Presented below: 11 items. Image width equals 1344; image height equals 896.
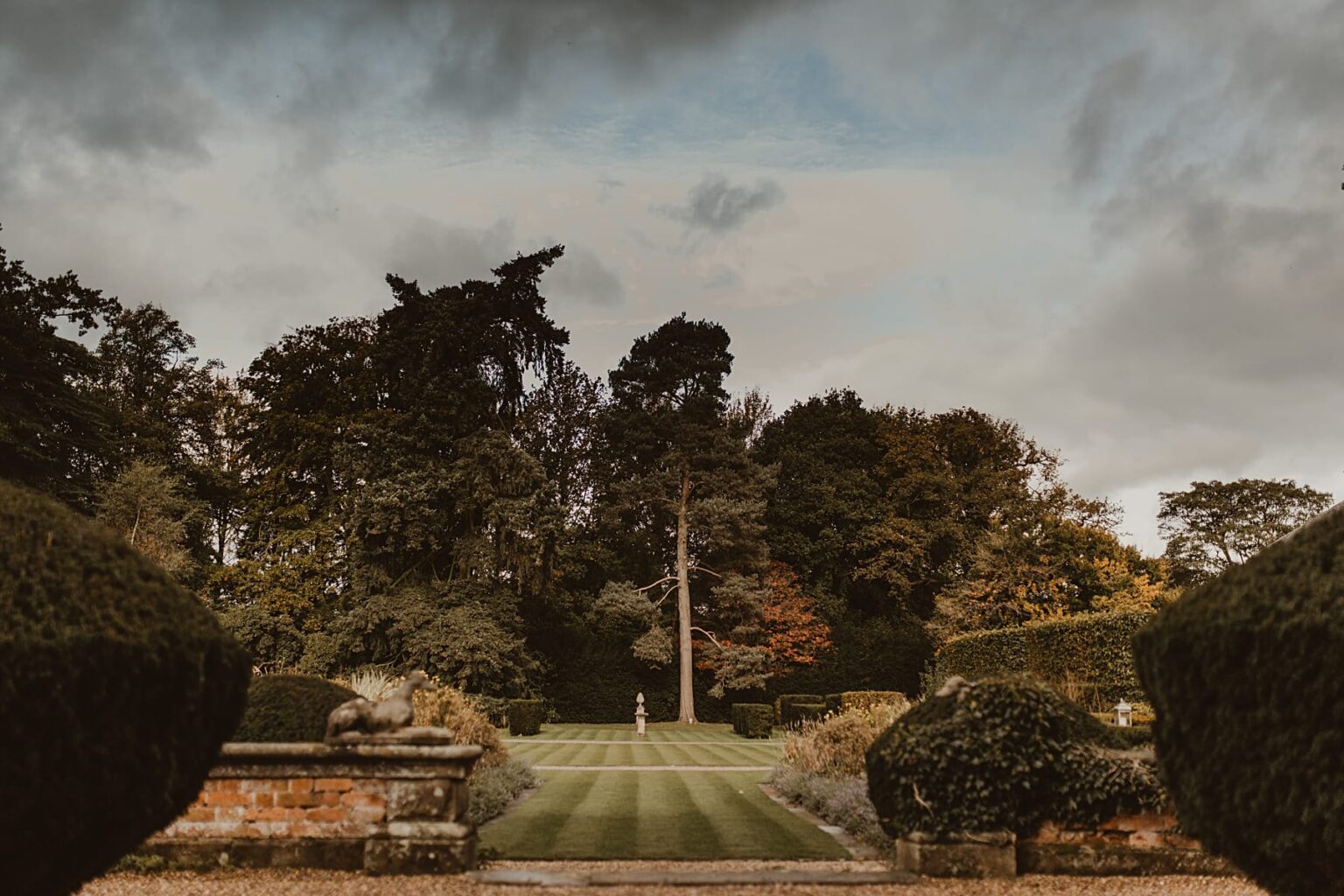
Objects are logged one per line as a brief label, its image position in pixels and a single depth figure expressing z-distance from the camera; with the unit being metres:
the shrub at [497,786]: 9.11
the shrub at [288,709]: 7.09
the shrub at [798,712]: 22.59
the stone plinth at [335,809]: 6.41
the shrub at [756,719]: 23.24
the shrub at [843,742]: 10.73
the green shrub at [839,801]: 8.29
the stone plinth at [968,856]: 6.47
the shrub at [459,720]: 11.12
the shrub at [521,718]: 22.73
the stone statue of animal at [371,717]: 6.51
